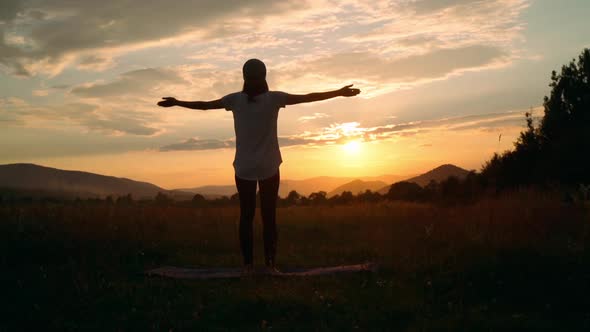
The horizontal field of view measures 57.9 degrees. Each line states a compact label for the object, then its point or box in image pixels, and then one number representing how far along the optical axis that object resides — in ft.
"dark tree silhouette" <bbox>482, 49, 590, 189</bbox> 84.74
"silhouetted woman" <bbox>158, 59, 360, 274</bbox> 22.34
